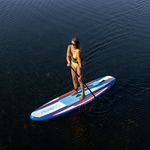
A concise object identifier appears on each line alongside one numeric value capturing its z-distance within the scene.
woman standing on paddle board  7.27
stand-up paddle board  8.12
